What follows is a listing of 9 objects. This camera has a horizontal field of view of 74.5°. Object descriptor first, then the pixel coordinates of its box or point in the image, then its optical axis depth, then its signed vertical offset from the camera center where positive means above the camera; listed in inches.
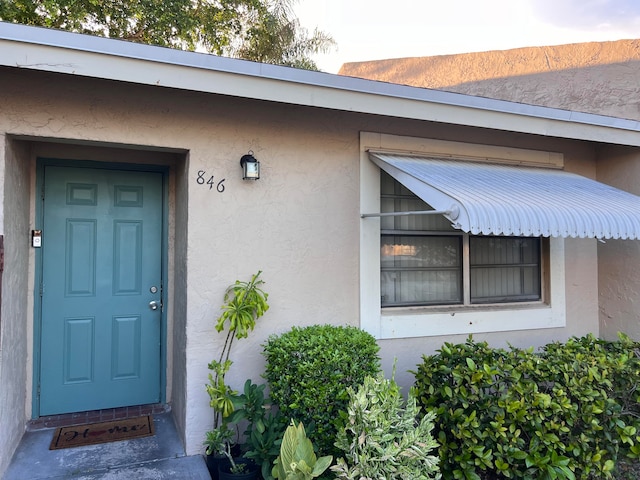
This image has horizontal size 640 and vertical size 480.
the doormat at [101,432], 173.2 -75.8
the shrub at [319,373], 147.9 -43.1
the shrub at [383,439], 115.0 -52.1
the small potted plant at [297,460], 117.3 -58.3
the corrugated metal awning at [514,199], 148.4 +23.6
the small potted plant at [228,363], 157.8 -42.3
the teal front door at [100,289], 190.9 -15.4
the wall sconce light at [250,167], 175.0 +37.1
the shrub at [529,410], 143.2 -54.7
